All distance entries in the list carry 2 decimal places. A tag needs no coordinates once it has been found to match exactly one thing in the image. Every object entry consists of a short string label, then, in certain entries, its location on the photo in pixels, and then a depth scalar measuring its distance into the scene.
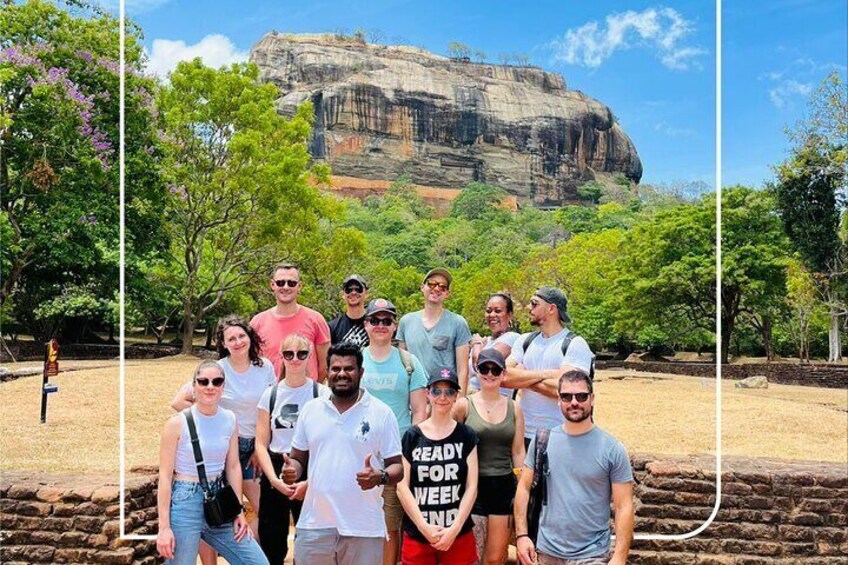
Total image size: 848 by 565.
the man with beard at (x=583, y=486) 3.18
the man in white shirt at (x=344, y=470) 3.17
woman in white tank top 3.38
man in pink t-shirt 4.14
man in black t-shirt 4.29
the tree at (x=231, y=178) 17.11
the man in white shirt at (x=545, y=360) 3.84
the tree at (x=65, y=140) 14.61
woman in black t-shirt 3.37
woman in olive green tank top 3.58
